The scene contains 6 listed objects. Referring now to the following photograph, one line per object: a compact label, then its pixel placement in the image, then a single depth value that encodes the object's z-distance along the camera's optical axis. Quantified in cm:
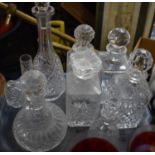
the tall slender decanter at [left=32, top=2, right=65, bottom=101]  66
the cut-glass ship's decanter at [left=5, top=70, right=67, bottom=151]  63
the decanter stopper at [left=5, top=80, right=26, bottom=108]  78
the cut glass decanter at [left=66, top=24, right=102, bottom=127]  64
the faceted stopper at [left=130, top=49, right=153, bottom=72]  66
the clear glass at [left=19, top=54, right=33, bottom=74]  77
